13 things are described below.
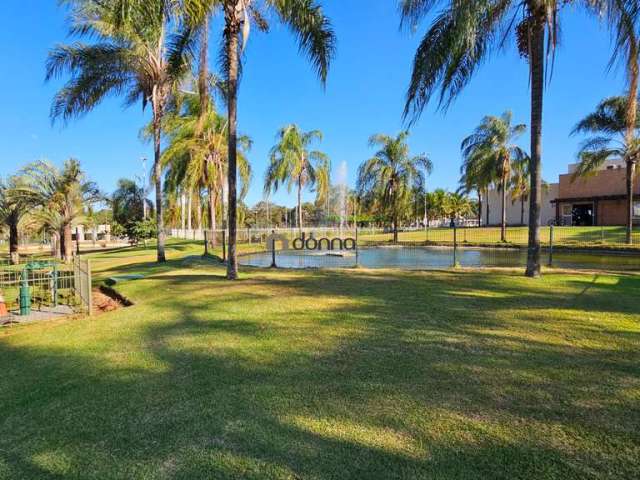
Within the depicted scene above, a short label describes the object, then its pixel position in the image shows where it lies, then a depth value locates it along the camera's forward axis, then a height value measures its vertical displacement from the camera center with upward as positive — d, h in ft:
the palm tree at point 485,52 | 27.73 +12.65
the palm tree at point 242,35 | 30.99 +15.72
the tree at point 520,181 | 86.99 +12.10
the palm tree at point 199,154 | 73.10 +13.44
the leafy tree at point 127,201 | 173.76 +9.87
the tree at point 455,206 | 274.36 +12.35
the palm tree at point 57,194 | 66.69 +5.01
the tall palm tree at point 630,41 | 23.91 +11.58
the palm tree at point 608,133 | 65.57 +15.22
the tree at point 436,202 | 262.41 +14.38
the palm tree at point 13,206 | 67.92 +3.09
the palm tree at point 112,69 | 43.88 +17.99
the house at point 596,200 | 127.85 +7.92
